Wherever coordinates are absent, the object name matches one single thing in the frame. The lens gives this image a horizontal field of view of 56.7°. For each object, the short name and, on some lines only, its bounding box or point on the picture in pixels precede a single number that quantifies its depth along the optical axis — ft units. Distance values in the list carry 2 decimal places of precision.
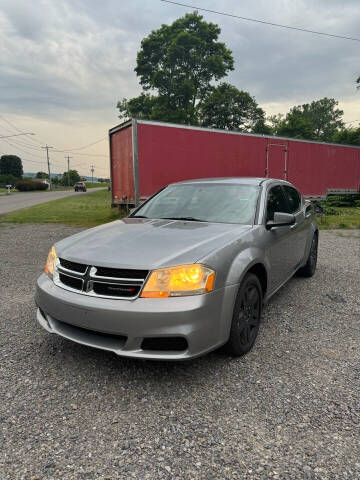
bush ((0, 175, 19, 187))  230.68
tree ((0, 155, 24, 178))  288.30
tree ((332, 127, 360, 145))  122.21
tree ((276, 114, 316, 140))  159.53
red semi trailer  31.48
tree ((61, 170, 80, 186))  318.39
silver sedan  7.18
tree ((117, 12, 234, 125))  114.11
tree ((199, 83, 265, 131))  118.32
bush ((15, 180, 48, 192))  177.47
